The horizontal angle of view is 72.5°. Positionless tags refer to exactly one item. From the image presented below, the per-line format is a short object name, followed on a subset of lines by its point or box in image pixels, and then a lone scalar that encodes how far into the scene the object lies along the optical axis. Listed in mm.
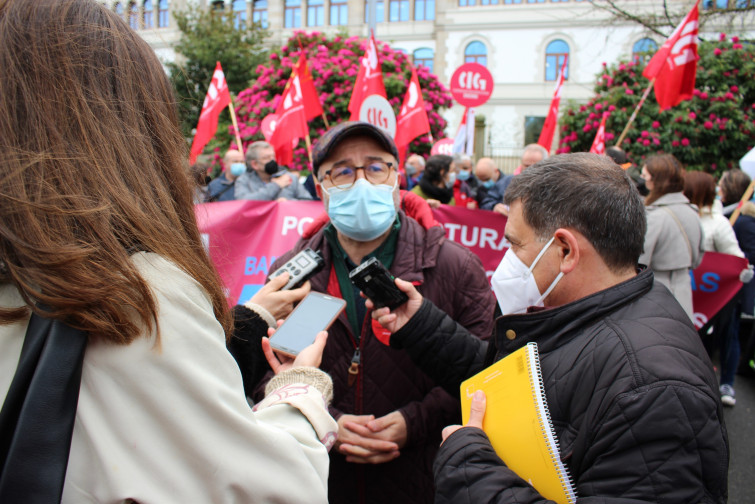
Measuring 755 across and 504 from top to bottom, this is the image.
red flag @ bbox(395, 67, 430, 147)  6656
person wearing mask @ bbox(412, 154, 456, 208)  6227
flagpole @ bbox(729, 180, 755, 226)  5020
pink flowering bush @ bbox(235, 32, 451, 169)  11953
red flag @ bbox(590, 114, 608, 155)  6453
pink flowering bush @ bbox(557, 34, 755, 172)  13078
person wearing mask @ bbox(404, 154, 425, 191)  9375
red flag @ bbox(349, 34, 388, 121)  5836
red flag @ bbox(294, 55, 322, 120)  6832
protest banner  4242
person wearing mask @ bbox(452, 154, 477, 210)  7820
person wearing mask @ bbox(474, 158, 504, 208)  7434
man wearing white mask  1029
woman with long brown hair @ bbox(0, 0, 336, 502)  808
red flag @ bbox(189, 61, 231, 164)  6543
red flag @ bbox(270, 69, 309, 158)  6309
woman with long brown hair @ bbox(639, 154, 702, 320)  3738
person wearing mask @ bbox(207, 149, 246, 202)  6359
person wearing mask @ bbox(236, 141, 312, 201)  5863
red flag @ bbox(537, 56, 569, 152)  6768
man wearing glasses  1939
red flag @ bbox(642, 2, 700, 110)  5168
